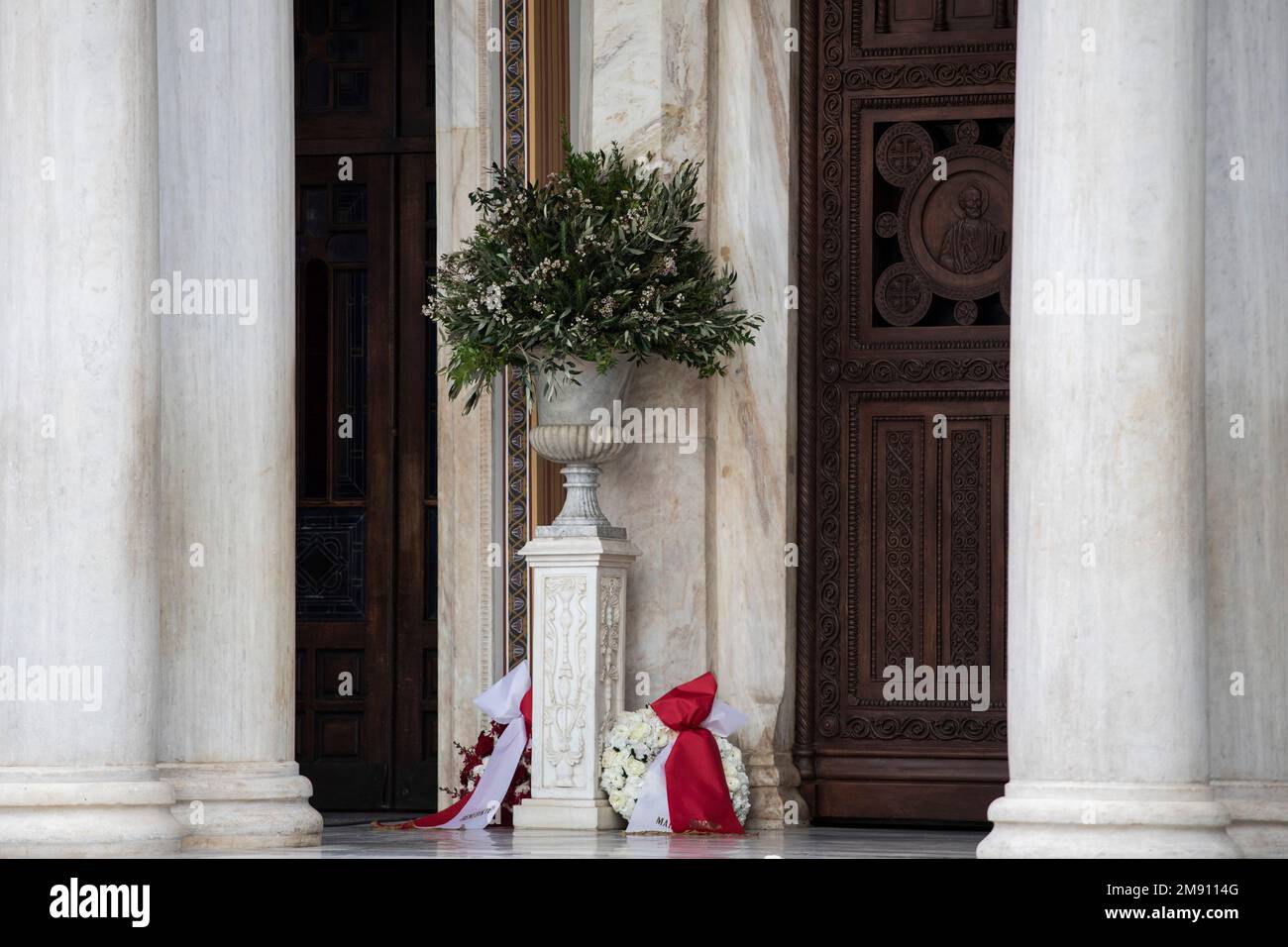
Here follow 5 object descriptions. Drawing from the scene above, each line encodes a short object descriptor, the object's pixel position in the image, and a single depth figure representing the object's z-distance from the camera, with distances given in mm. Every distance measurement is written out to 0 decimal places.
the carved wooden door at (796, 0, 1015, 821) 12484
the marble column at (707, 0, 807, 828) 12258
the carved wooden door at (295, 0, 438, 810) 14812
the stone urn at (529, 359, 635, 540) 11828
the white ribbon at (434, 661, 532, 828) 12312
